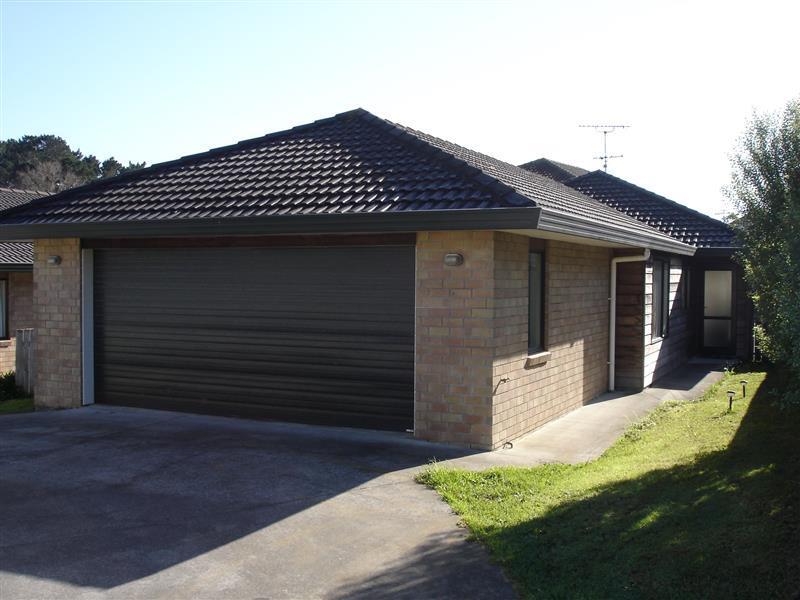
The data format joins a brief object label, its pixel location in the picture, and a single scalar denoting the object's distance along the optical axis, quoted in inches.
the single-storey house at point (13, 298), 756.6
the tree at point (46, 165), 2098.9
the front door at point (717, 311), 802.2
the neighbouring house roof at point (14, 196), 909.2
